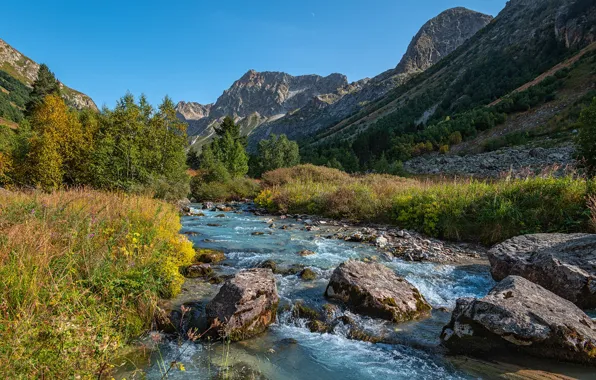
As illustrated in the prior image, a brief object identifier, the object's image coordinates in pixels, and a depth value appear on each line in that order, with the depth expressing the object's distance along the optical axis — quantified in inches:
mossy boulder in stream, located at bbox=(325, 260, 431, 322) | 210.6
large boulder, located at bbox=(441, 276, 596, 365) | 152.5
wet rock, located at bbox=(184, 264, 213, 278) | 280.0
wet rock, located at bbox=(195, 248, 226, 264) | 328.8
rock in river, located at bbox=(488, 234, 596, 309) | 216.5
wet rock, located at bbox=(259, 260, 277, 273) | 303.1
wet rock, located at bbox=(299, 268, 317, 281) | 280.5
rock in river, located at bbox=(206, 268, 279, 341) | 179.3
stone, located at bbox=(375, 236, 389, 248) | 395.8
